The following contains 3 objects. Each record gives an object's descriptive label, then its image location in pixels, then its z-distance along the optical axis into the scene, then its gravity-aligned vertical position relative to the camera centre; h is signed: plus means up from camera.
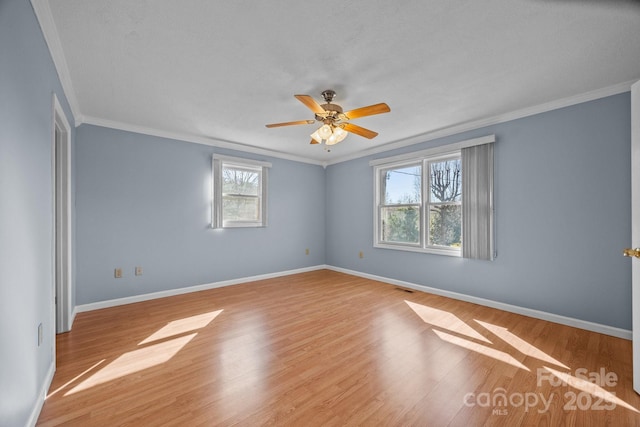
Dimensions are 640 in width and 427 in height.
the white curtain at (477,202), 3.41 +0.13
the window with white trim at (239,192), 4.38 +0.38
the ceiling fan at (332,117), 2.34 +0.92
